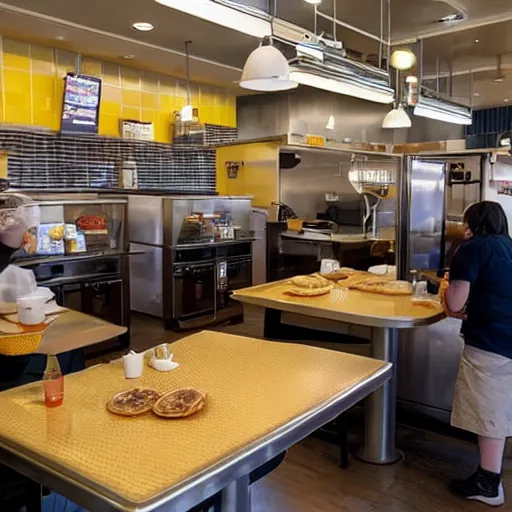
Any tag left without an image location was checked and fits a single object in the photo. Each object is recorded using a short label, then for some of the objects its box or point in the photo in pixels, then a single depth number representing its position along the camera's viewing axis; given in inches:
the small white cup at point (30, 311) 93.6
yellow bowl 84.2
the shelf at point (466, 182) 305.0
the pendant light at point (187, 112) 288.4
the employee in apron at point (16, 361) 88.7
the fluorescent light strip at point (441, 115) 243.5
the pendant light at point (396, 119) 244.5
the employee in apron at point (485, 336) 107.7
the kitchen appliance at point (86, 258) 192.5
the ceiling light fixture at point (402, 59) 214.1
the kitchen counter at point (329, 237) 296.0
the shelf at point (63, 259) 185.7
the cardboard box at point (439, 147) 316.2
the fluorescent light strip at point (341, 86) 140.8
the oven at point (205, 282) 252.4
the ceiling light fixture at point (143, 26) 219.6
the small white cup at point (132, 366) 80.0
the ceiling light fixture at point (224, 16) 99.8
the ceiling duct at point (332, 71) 134.4
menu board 247.6
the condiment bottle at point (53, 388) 68.6
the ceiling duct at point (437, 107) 240.7
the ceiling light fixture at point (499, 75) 296.8
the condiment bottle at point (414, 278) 143.1
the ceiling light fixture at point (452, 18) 212.4
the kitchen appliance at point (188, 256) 250.7
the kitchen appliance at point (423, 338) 148.1
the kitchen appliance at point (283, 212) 308.5
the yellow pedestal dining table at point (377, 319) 117.9
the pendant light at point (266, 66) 120.5
